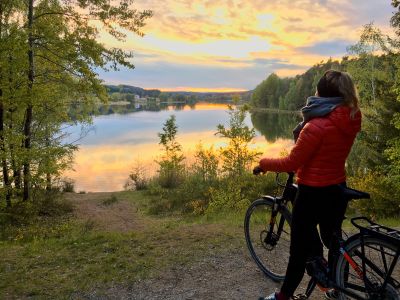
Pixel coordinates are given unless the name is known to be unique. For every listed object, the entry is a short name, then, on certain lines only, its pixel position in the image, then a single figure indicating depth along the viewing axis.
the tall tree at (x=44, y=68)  10.00
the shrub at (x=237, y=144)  18.02
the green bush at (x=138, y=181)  22.26
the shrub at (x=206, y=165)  21.09
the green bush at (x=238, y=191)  12.34
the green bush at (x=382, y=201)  10.69
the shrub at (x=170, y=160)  22.00
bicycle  3.03
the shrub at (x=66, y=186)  21.22
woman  3.03
